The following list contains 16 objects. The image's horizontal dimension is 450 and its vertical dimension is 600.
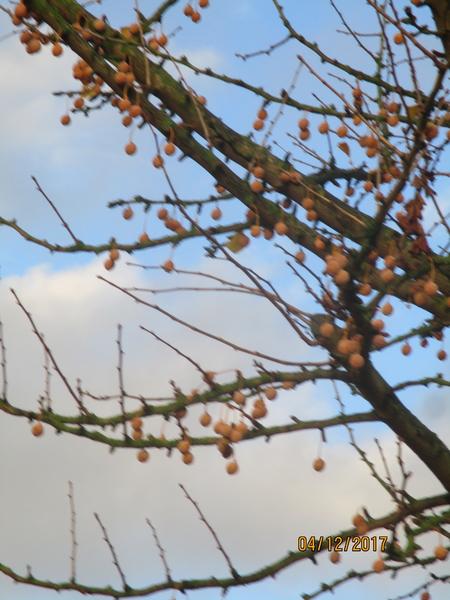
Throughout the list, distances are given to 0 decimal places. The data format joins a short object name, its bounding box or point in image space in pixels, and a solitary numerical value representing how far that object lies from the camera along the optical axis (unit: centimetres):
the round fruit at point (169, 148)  694
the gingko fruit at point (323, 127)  869
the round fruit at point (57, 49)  758
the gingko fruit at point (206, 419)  678
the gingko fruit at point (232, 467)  654
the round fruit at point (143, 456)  700
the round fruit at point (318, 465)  714
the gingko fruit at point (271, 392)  664
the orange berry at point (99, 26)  734
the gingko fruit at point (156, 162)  683
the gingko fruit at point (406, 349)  822
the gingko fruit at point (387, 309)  610
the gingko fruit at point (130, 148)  742
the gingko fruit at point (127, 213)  869
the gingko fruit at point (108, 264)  812
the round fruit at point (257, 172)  710
